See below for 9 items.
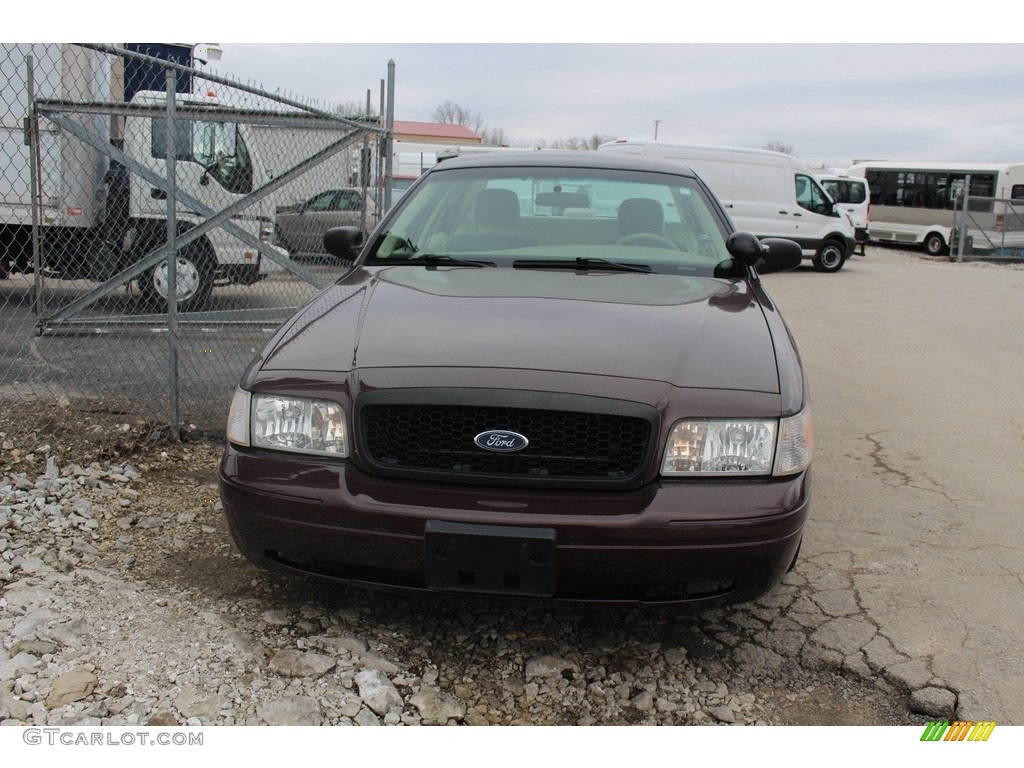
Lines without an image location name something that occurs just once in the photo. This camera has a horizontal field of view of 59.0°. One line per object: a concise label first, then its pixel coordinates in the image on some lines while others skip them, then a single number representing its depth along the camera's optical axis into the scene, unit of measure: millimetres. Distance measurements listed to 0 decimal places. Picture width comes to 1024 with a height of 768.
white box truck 8633
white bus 25062
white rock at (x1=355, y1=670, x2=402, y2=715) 2564
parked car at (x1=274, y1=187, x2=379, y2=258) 9398
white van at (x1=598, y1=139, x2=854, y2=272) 18172
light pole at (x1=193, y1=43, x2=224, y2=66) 10297
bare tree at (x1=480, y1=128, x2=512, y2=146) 90375
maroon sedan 2525
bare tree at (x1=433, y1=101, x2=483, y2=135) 93812
